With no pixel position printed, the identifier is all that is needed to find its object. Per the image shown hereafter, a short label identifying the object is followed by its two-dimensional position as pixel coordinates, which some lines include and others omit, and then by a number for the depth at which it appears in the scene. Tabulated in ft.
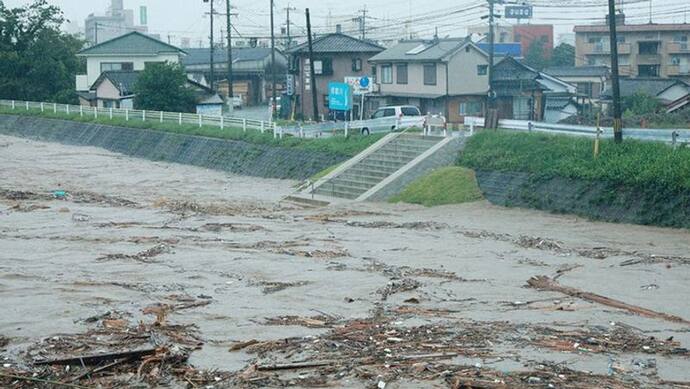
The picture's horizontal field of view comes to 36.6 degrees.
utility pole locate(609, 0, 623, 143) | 98.02
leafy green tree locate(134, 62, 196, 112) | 186.50
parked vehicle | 127.85
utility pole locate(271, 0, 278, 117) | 201.34
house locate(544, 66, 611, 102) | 209.87
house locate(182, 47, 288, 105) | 259.39
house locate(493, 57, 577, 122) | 175.11
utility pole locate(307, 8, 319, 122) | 155.12
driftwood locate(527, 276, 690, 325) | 54.65
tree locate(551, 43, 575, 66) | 270.87
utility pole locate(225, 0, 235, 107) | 195.93
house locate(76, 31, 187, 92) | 233.96
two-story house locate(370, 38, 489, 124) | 171.73
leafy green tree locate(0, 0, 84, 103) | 228.84
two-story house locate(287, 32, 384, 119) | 198.18
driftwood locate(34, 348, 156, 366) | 44.62
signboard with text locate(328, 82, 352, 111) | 150.00
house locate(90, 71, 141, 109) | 207.21
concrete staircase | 111.65
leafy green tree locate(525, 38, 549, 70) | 275.80
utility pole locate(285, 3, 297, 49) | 266.86
